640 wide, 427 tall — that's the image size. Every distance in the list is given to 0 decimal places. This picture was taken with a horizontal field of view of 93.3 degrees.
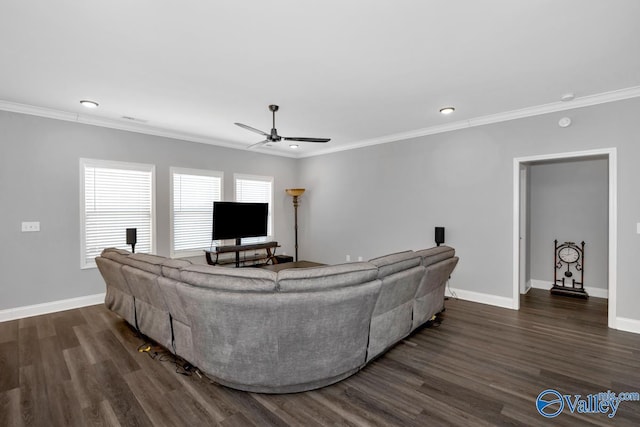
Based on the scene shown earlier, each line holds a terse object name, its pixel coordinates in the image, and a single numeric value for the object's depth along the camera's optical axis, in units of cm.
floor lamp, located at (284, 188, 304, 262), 693
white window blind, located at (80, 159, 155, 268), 448
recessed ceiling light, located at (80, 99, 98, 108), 378
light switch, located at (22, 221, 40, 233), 401
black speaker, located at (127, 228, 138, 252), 444
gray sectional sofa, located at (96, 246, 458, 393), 215
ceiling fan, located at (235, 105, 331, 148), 367
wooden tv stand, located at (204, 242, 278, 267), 545
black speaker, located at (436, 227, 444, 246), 470
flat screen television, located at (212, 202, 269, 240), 558
